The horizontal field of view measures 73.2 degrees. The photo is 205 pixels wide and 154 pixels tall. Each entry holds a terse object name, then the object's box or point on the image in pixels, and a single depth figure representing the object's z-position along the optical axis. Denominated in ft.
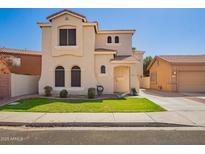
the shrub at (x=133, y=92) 41.47
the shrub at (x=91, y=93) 36.17
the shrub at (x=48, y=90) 39.71
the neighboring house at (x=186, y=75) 51.38
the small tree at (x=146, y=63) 88.02
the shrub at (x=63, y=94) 37.21
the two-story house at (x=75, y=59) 41.11
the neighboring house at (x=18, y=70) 35.81
